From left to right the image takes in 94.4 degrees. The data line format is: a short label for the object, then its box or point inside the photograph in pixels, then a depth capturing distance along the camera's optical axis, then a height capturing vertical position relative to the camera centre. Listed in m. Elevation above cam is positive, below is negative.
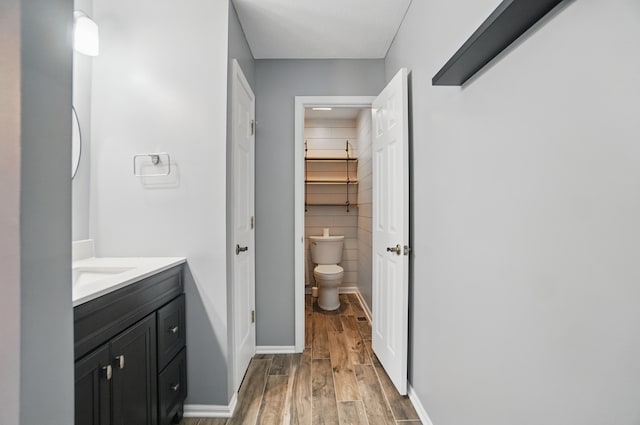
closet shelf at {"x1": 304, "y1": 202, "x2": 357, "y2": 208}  4.33 +0.13
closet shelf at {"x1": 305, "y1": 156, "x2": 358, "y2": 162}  4.20 +0.77
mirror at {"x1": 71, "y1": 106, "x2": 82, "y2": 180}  1.71 +0.40
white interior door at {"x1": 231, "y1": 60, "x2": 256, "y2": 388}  1.93 -0.06
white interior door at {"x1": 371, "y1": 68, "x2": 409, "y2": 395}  1.89 -0.10
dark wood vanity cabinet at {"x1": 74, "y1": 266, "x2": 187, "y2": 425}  1.04 -0.60
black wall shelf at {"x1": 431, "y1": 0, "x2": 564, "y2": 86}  0.78 +0.56
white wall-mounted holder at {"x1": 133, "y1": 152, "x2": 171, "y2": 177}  1.77 +0.28
